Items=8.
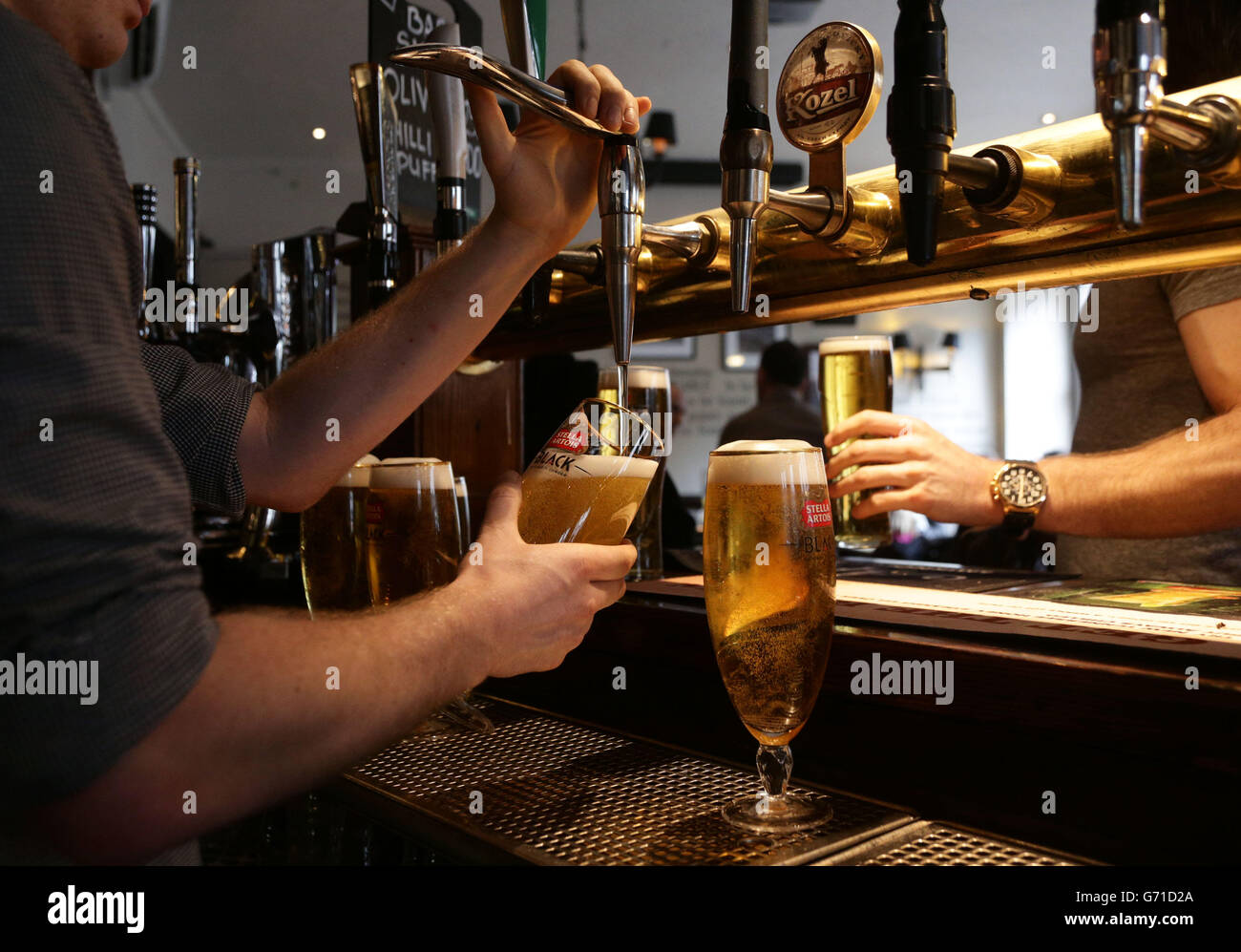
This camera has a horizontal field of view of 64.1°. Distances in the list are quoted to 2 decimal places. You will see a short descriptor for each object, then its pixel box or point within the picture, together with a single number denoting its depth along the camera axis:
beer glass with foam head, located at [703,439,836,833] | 0.82
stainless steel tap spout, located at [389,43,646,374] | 0.88
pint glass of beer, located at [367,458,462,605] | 1.12
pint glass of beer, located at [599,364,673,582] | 1.40
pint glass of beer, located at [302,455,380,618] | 1.21
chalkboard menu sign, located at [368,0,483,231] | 2.07
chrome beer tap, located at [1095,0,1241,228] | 0.63
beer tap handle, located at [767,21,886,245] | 0.99
